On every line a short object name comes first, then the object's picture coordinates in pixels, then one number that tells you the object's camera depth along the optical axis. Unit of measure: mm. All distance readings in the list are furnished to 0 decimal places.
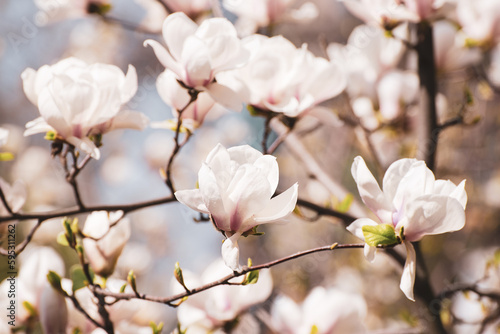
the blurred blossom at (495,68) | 2676
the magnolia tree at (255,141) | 1343
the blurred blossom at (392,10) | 1541
